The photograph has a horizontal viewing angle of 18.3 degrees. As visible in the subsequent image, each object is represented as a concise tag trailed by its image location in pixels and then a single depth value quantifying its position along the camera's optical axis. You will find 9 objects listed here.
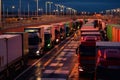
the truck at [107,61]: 16.39
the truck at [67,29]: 75.59
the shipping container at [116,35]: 35.97
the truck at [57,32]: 57.99
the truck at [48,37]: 47.94
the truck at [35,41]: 39.94
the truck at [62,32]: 64.81
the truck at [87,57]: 26.20
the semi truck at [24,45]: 32.06
